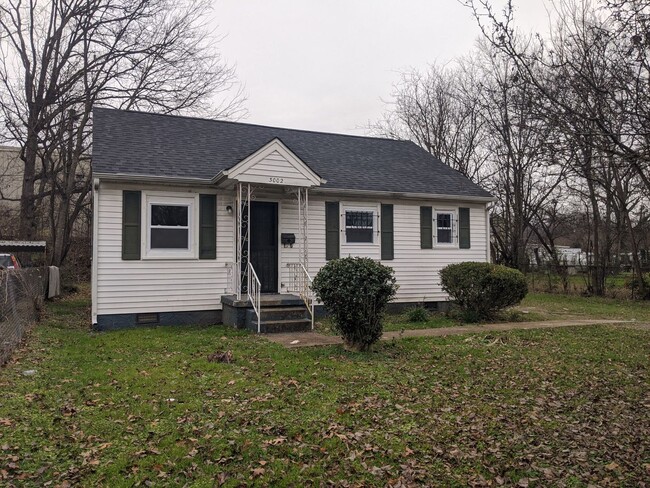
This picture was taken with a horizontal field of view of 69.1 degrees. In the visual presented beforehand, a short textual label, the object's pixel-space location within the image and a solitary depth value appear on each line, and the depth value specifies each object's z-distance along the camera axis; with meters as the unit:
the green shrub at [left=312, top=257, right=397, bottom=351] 7.15
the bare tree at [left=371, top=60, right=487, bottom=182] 26.05
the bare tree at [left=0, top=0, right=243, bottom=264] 17.20
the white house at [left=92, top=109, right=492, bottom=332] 9.71
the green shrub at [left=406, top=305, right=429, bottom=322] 10.70
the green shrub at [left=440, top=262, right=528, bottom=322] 10.63
